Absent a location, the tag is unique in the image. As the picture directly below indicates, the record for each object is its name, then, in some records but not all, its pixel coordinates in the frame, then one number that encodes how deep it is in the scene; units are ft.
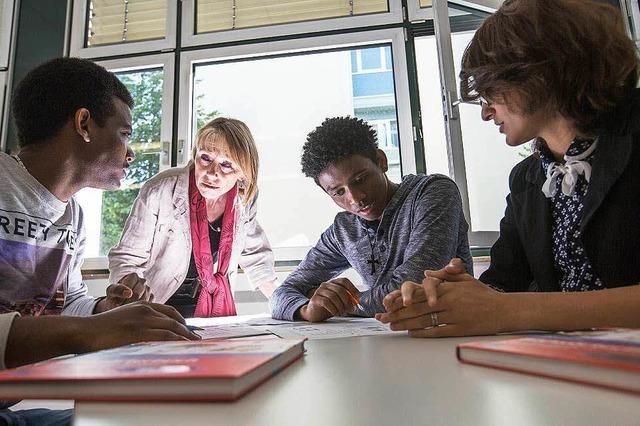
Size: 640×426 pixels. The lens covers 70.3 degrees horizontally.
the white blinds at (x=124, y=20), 9.77
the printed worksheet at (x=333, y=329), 2.47
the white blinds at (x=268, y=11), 9.23
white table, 0.76
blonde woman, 6.13
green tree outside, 9.05
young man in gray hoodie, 3.77
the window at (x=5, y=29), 9.37
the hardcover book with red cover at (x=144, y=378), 0.85
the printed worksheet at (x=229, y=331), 2.61
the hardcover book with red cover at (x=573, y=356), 0.87
